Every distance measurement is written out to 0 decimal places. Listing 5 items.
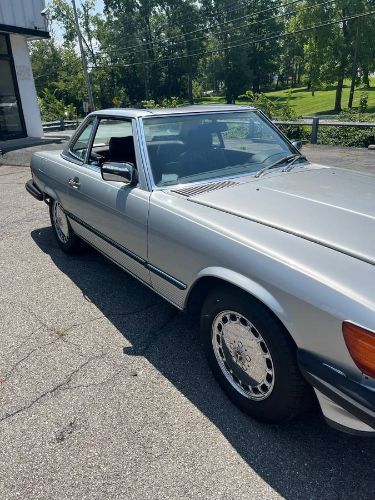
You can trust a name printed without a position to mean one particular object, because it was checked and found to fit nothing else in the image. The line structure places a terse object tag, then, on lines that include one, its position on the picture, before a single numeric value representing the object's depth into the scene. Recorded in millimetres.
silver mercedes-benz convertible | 1803
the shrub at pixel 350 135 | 11711
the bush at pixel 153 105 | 20186
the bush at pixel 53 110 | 30734
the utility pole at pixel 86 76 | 33688
